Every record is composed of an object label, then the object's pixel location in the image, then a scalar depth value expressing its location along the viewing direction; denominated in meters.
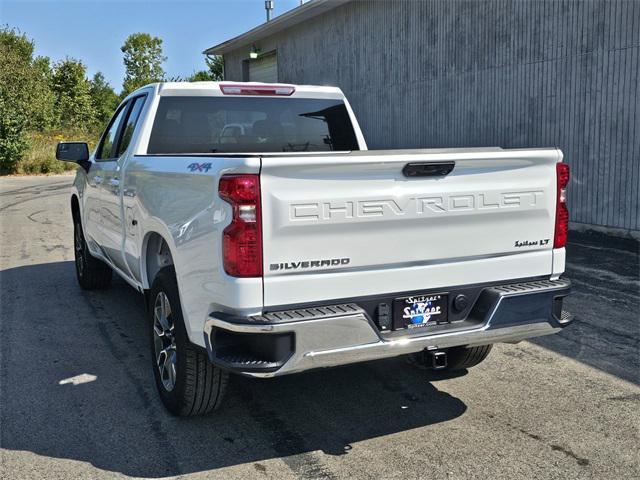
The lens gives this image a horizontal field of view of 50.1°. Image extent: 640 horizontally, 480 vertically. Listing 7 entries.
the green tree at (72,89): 52.66
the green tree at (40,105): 32.00
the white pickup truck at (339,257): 3.35
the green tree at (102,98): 64.62
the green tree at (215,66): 54.73
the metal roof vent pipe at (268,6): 31.28
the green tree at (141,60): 76.25
